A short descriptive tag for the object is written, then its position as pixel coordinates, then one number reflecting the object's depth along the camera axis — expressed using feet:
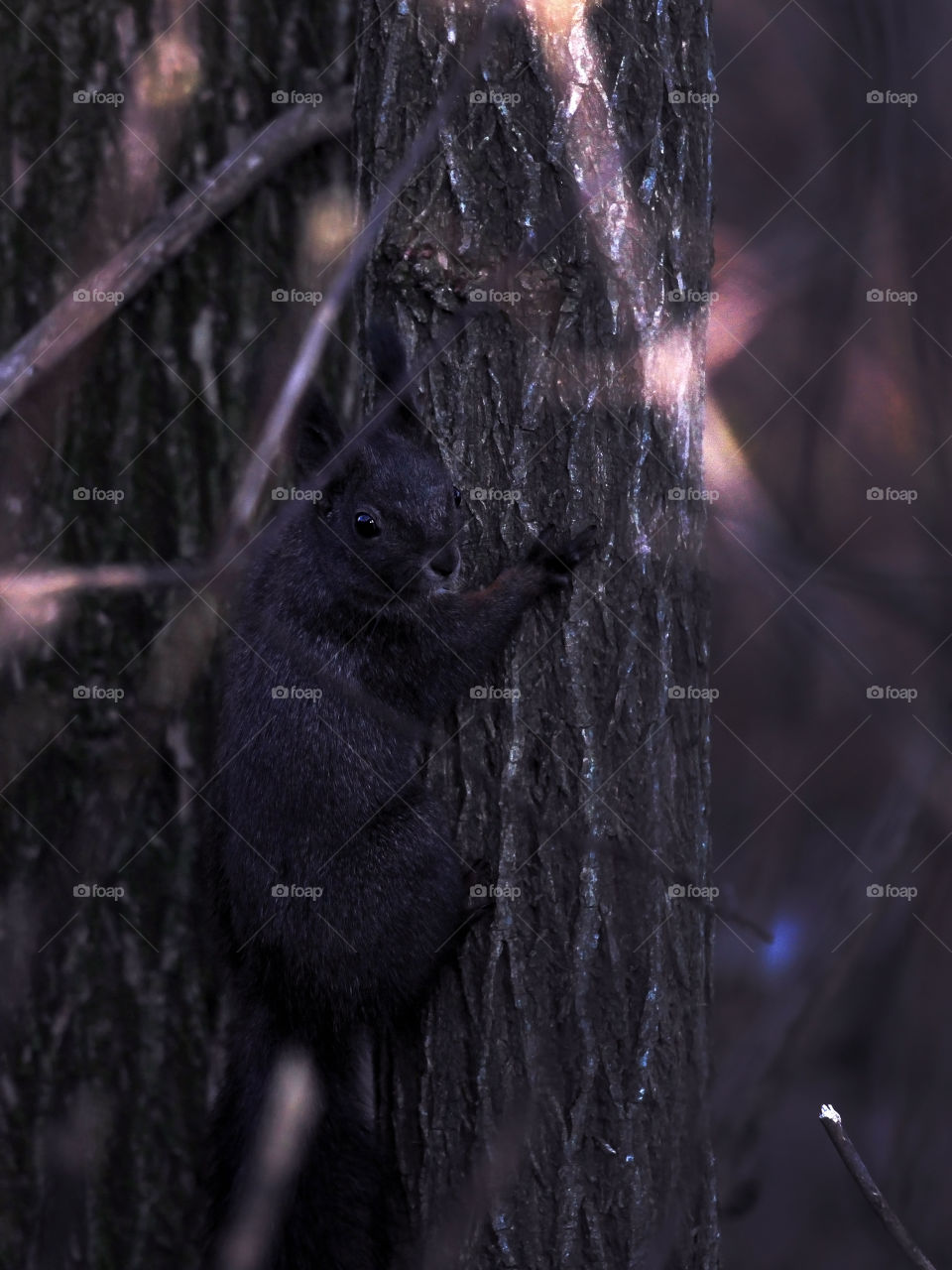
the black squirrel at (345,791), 7.76
